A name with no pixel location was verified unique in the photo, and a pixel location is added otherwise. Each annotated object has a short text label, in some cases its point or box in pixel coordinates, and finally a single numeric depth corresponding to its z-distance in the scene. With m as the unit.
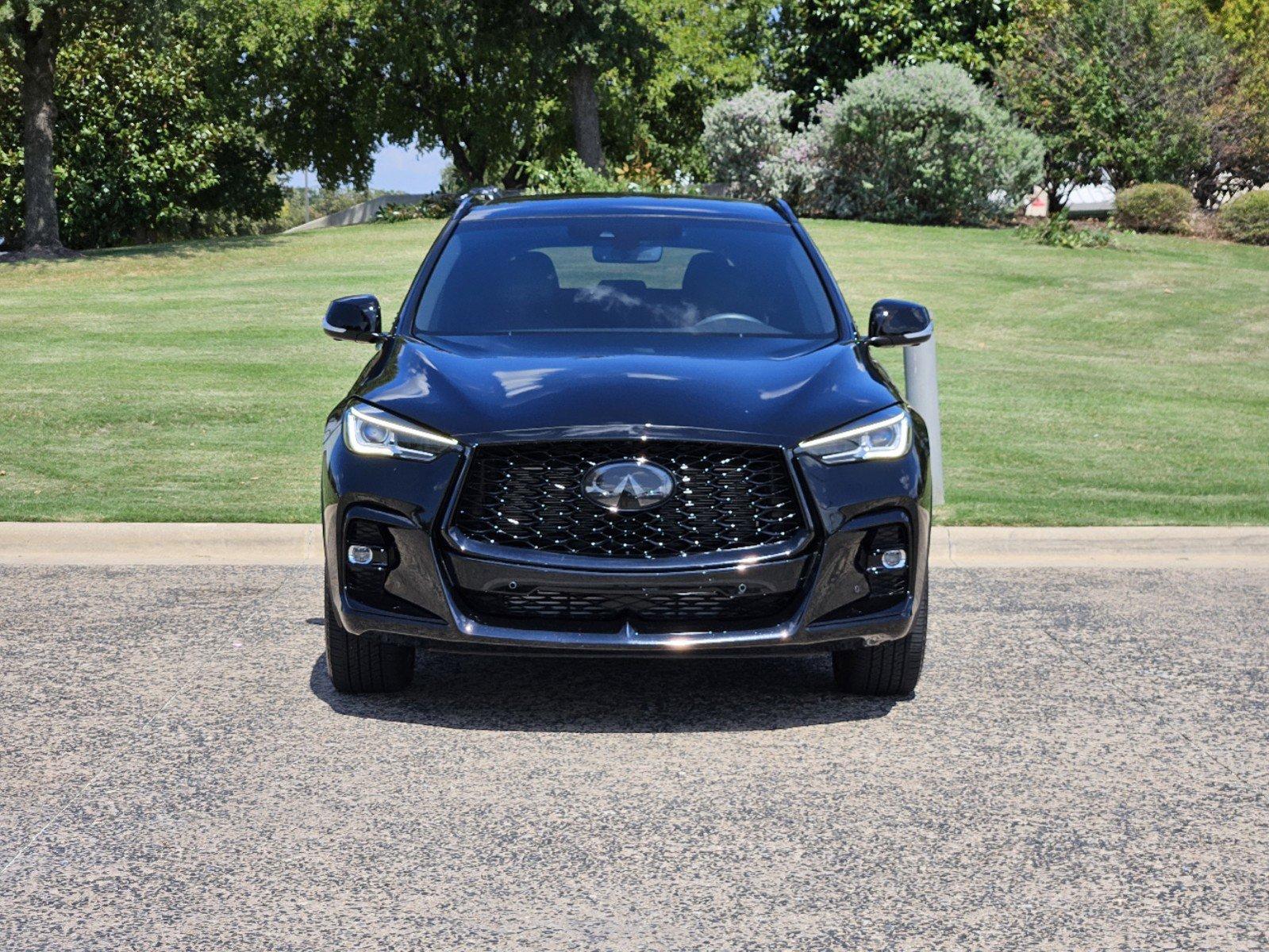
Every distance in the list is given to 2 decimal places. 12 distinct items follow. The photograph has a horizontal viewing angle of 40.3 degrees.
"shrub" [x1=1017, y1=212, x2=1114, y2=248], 29.67
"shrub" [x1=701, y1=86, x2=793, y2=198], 34.50
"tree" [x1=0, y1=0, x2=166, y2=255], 30.42
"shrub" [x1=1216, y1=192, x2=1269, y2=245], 32.53
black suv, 5.43
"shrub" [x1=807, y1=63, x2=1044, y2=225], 32.16
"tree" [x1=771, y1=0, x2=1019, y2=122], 39.62
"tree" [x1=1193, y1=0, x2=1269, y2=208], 36.34
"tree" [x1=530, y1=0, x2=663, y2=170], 36.12
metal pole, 10.20
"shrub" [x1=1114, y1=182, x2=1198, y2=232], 33.38
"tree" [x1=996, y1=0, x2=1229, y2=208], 36.50
